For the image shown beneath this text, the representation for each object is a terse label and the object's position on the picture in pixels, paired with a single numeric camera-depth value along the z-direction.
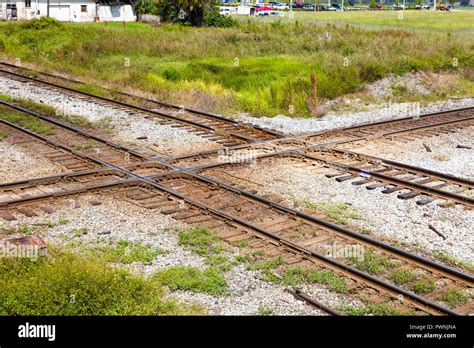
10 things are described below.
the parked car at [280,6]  109.29
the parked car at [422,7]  126.53
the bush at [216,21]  57.59
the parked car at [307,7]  114.51
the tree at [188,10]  56.69
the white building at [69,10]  61.44
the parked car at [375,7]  117.56
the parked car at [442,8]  118.30
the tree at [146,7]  64.12
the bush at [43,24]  47.31
